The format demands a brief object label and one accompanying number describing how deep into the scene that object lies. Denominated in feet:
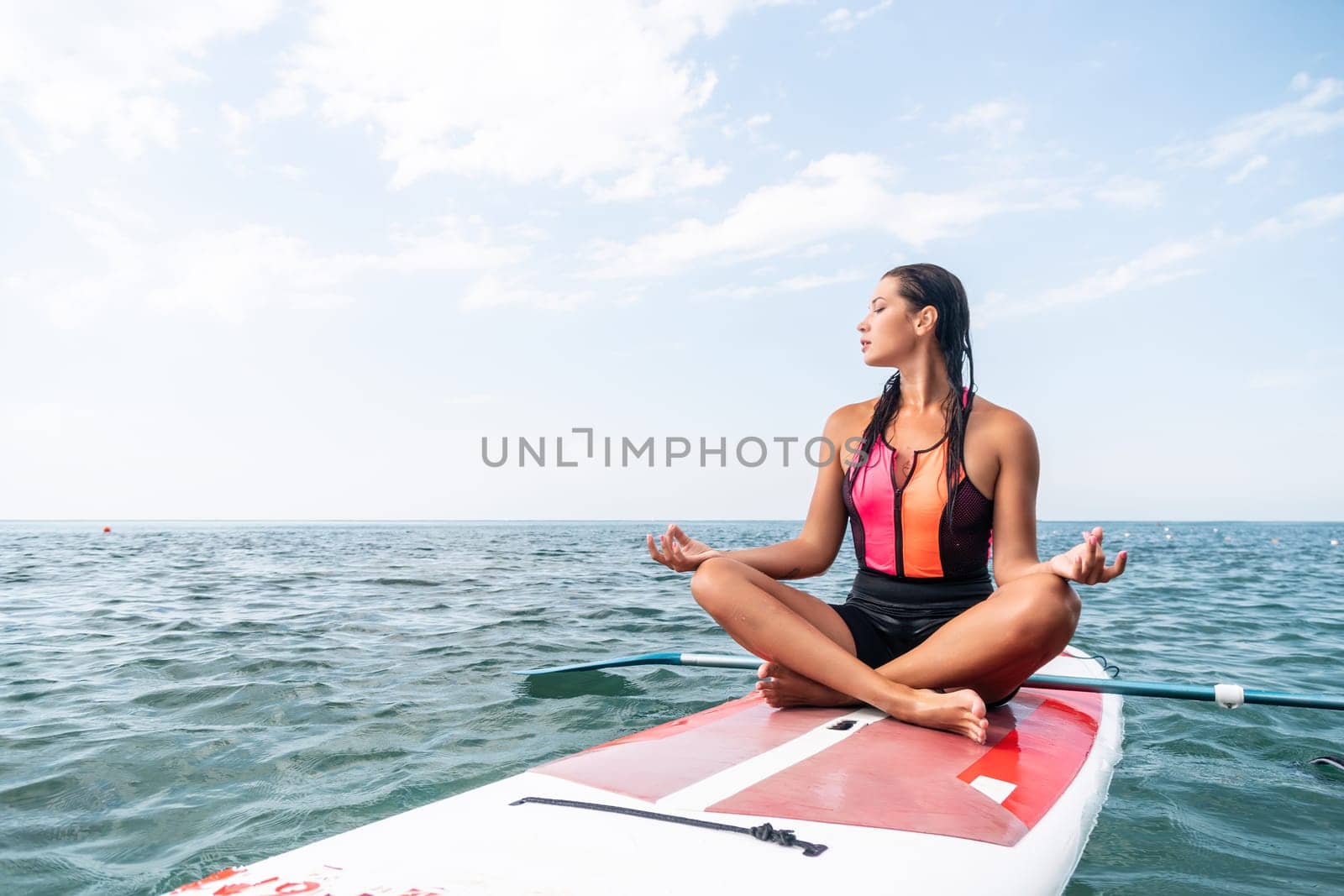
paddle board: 5.29
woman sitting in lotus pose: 8.87
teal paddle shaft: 11.05
